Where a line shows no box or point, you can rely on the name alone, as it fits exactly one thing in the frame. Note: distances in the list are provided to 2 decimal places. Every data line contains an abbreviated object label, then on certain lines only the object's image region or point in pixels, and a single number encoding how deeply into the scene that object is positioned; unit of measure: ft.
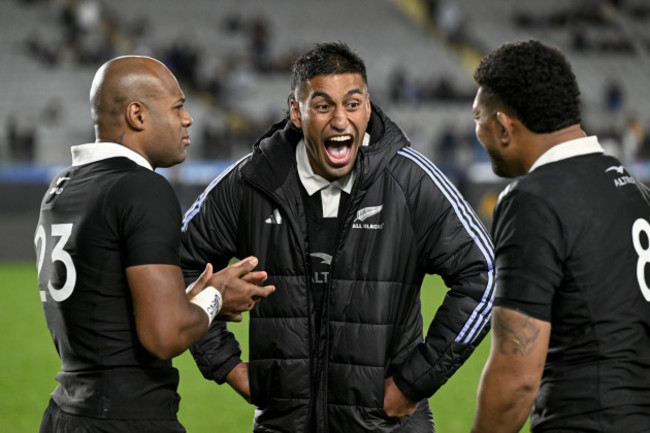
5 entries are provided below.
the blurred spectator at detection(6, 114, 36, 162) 121.70
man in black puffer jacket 23.21
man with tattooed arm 17.37
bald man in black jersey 18.66
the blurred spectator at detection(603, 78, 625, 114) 160.45
